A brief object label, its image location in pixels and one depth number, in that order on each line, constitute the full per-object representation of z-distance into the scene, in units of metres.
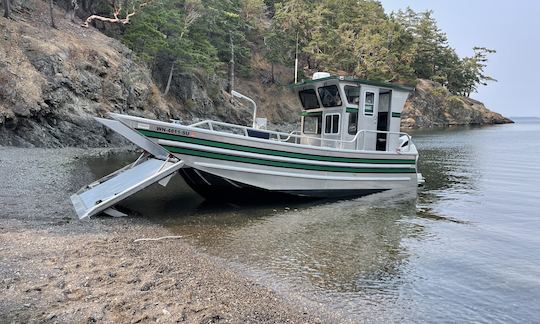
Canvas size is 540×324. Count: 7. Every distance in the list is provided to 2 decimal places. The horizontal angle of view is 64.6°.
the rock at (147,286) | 5.32
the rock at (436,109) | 68.06
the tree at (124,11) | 29.41
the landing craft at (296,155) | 9.51
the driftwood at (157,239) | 7.54
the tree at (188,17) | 33.19
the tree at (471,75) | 83.88
